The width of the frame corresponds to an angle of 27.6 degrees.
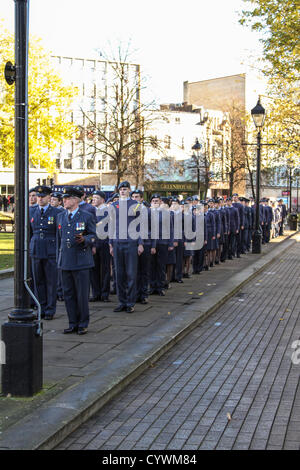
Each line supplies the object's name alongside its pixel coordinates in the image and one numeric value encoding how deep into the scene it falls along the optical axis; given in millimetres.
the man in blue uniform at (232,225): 18734
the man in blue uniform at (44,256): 9258
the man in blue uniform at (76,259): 8172
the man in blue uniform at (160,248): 11898
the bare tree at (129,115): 28375
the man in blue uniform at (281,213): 33312
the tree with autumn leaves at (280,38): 17878
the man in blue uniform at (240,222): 20109
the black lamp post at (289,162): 29491
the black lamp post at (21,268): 5492
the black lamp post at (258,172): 20984
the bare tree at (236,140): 53156
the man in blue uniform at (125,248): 9898
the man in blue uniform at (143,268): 10867
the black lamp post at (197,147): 29953
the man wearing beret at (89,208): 10722
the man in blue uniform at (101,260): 11102
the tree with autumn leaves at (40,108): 31719
